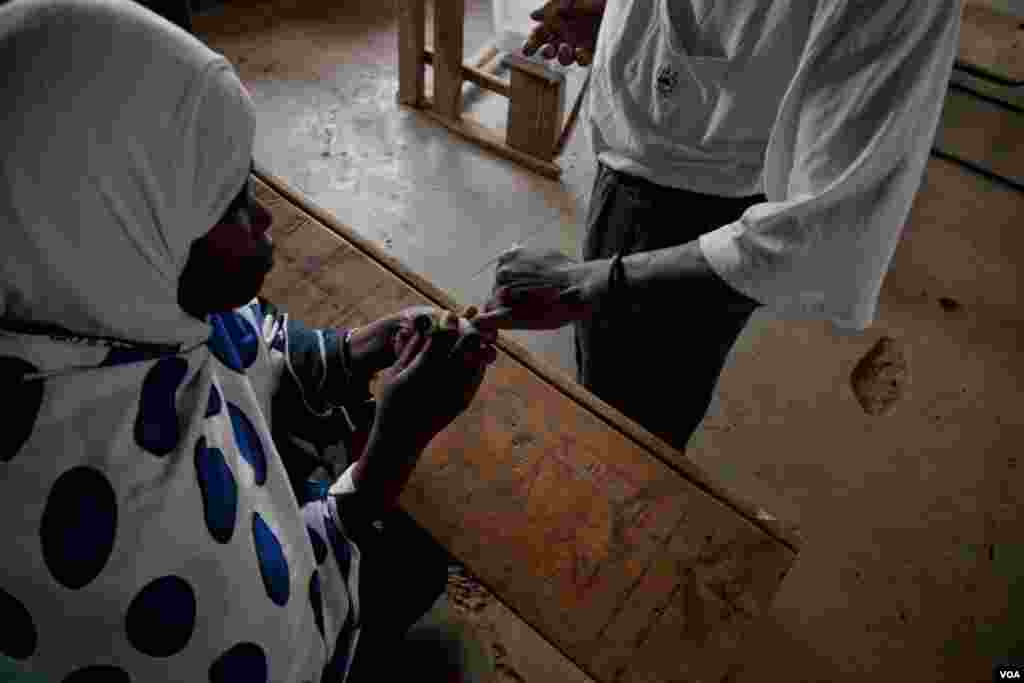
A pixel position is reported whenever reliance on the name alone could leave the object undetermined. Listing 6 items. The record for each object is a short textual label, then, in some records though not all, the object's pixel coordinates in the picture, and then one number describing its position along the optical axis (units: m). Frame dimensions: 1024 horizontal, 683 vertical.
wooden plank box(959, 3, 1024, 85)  3.36
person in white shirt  0.95
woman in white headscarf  0.69
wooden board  1.13
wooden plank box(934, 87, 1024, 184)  3.66
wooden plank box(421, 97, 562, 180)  3.44
